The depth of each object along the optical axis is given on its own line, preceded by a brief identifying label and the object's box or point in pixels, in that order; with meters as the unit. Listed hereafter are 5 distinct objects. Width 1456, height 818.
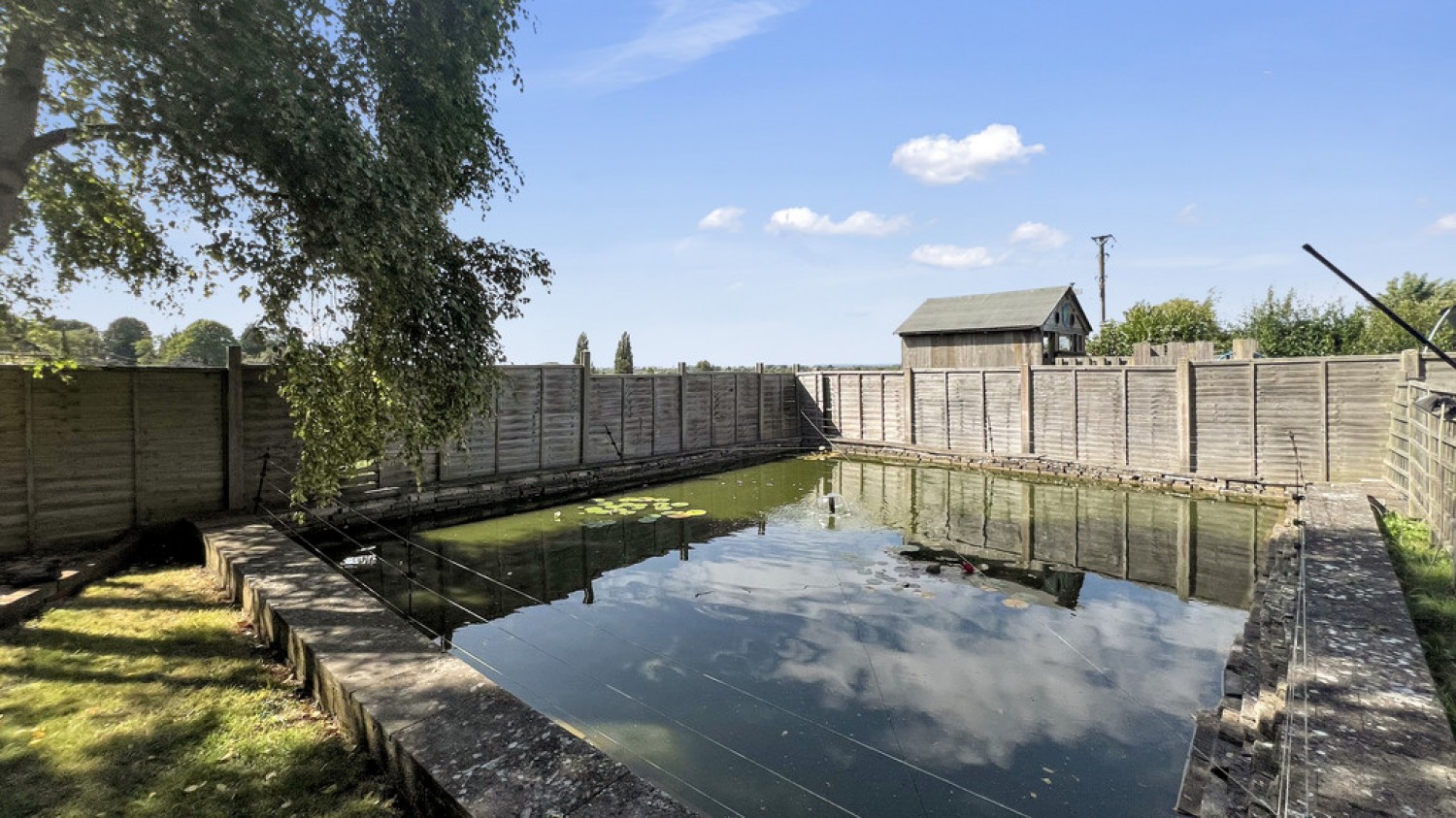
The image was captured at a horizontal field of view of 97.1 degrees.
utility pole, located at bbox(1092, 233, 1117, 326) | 28.39
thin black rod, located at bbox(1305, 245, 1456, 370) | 2.31
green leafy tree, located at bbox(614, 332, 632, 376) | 33.81
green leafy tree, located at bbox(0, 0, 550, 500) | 4.28
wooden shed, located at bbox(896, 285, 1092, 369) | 21.27
